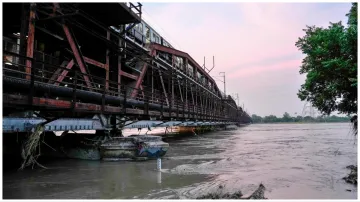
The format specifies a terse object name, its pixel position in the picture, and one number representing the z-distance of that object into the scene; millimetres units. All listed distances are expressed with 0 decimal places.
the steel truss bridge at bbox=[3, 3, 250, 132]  8875
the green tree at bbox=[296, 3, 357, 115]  8172
